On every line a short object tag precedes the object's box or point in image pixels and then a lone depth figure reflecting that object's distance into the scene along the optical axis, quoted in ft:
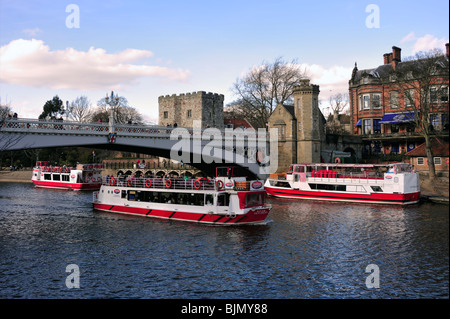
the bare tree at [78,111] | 323.16
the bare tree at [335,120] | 294.29
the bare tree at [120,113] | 320.29
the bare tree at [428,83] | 156.15
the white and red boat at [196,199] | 104.83
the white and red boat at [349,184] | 134.31
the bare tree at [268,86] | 229.66
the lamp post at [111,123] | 125.68
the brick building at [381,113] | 209.36
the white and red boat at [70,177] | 212.64
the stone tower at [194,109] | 240.12
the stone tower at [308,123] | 181.37
